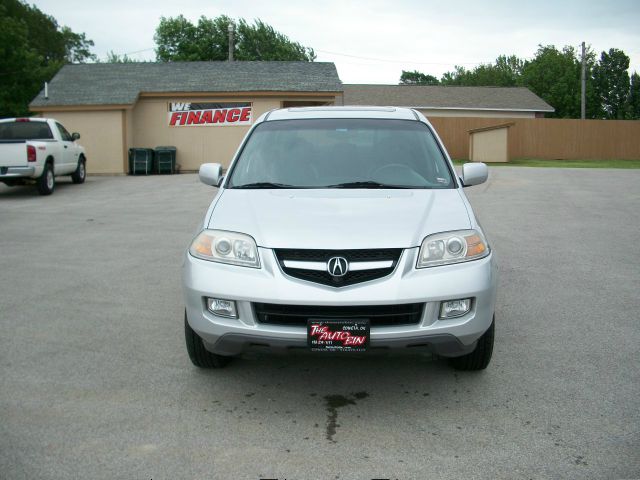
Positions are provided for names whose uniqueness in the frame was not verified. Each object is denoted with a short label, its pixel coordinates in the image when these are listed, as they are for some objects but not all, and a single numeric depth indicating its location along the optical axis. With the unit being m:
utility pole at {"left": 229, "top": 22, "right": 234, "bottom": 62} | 39.60
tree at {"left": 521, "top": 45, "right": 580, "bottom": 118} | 62.81
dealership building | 25.03
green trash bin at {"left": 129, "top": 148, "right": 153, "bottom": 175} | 24.86
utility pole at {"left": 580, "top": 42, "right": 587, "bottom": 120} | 46.88
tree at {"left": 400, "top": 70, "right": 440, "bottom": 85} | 98.69
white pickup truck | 16.06
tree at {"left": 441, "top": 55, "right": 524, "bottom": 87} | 79.44
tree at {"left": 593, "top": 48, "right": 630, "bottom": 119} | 67.81
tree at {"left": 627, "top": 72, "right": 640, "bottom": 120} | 66.31
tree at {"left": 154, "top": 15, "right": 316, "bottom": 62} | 59.09
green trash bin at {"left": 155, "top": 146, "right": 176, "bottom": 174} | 25.12
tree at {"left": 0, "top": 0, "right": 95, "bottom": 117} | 39.31
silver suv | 3.78
